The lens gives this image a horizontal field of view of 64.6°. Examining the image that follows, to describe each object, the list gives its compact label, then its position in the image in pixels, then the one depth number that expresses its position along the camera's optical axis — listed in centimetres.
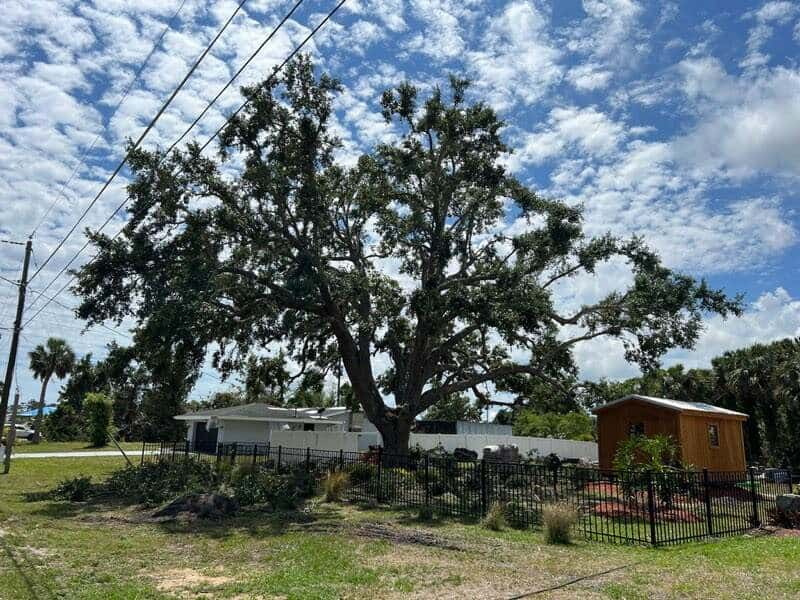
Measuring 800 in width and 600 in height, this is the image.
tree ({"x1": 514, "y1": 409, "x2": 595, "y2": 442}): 4991
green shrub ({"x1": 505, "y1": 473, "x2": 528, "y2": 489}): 1681
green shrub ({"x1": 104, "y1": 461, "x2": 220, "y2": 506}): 1783
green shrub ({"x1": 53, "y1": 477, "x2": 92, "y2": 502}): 1805
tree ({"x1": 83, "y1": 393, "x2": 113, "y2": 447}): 4725
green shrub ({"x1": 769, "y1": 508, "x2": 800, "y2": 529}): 1459
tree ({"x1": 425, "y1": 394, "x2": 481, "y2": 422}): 6819
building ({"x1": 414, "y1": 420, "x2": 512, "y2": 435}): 4841
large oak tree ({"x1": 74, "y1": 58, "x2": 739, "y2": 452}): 2197
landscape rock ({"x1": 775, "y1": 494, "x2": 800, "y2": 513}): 1472
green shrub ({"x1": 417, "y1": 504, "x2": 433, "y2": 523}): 1488
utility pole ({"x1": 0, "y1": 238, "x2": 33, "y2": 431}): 2398
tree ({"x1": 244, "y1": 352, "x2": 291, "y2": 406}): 3005
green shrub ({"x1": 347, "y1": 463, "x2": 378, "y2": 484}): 1947
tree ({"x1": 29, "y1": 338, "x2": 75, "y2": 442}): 6203
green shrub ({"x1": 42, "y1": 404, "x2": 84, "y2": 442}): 5891
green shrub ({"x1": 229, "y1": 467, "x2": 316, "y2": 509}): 1702
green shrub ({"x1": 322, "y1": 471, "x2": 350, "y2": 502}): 1778
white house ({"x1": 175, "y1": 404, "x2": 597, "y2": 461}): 3711
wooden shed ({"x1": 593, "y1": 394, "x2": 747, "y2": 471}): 2208
